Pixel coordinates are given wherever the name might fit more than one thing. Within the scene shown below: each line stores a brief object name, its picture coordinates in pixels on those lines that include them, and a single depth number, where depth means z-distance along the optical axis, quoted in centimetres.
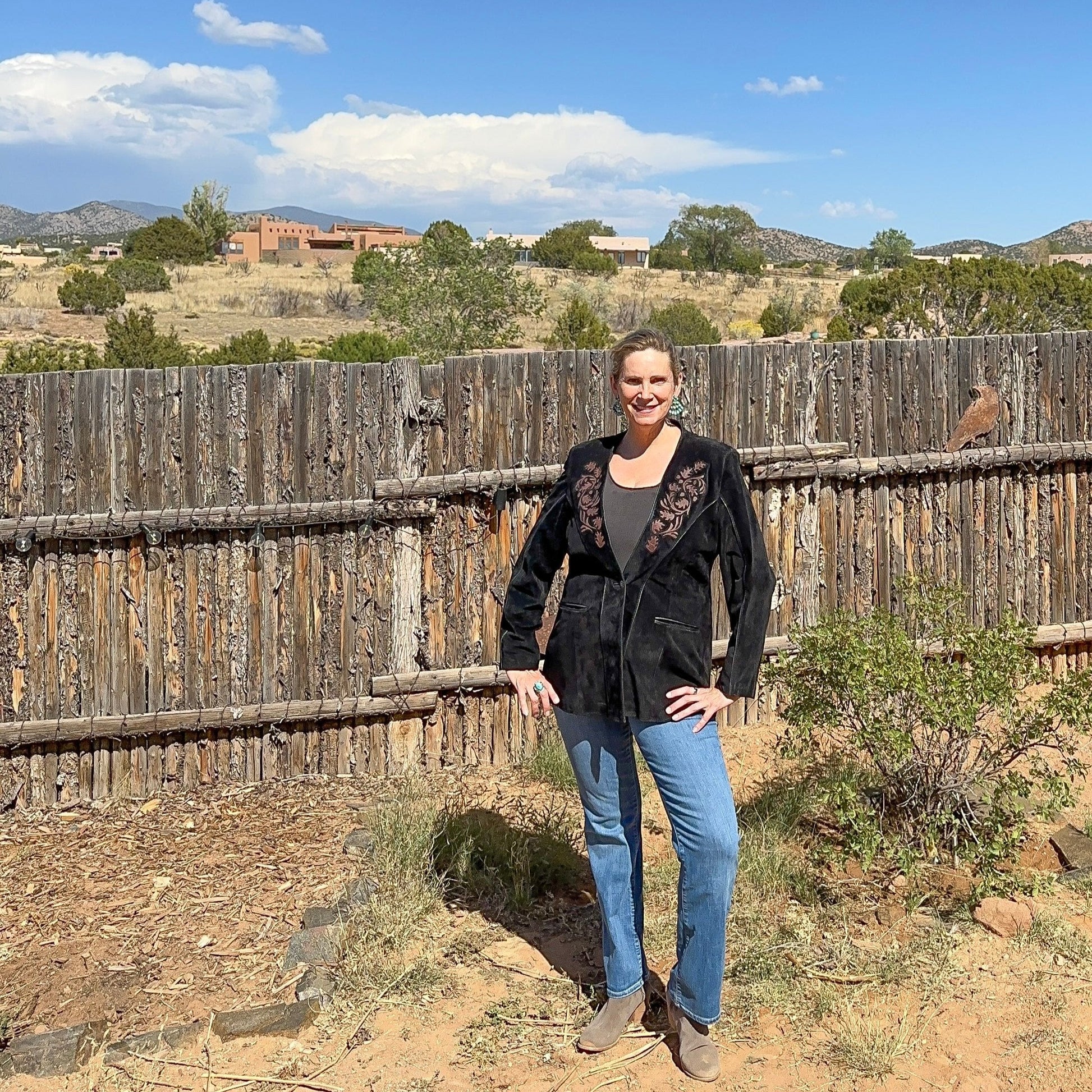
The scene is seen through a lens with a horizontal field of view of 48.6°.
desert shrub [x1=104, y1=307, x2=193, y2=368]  1645
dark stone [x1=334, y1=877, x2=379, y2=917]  473
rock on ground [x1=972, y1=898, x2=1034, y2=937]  450
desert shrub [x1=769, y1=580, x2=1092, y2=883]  462
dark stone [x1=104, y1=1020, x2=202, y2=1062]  393
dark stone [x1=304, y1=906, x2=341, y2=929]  468
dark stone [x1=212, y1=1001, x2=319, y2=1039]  404
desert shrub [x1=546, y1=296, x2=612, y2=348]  2059
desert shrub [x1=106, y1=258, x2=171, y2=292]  3203
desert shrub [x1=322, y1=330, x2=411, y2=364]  1634
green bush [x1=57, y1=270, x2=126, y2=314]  2639
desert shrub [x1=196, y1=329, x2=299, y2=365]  1664
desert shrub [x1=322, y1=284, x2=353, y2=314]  2948
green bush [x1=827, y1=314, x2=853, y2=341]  1686
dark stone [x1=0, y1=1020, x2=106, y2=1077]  386
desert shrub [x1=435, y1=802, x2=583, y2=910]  496
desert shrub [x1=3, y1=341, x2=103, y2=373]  1312
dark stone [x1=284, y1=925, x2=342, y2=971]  445
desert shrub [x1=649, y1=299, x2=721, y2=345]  2269
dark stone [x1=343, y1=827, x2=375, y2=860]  520
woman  353
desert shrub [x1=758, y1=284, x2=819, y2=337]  2666
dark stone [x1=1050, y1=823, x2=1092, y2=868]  511
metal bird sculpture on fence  677
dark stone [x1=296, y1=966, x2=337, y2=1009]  421
